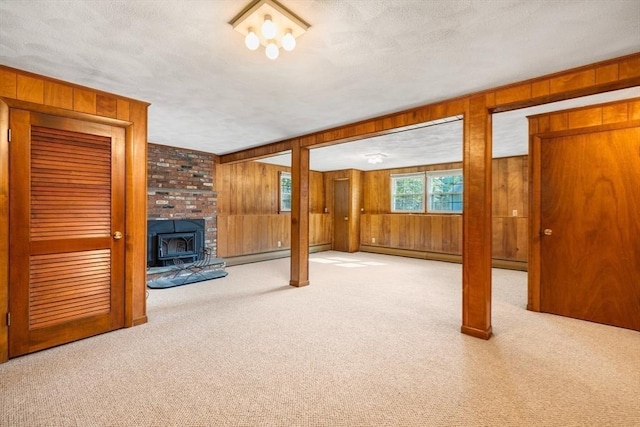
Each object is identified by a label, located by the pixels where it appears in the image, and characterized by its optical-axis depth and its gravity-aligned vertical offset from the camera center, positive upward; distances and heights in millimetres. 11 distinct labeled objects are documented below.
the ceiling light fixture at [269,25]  1724 +1150
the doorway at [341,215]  8820 -51
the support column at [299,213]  4754 +4
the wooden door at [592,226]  3137 -138
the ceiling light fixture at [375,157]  6278 +1179
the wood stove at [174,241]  5371 -508
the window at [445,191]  7209 +542
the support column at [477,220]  2914 -67
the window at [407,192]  7867 +553
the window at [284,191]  8000 +589
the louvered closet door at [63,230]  2545 -154
